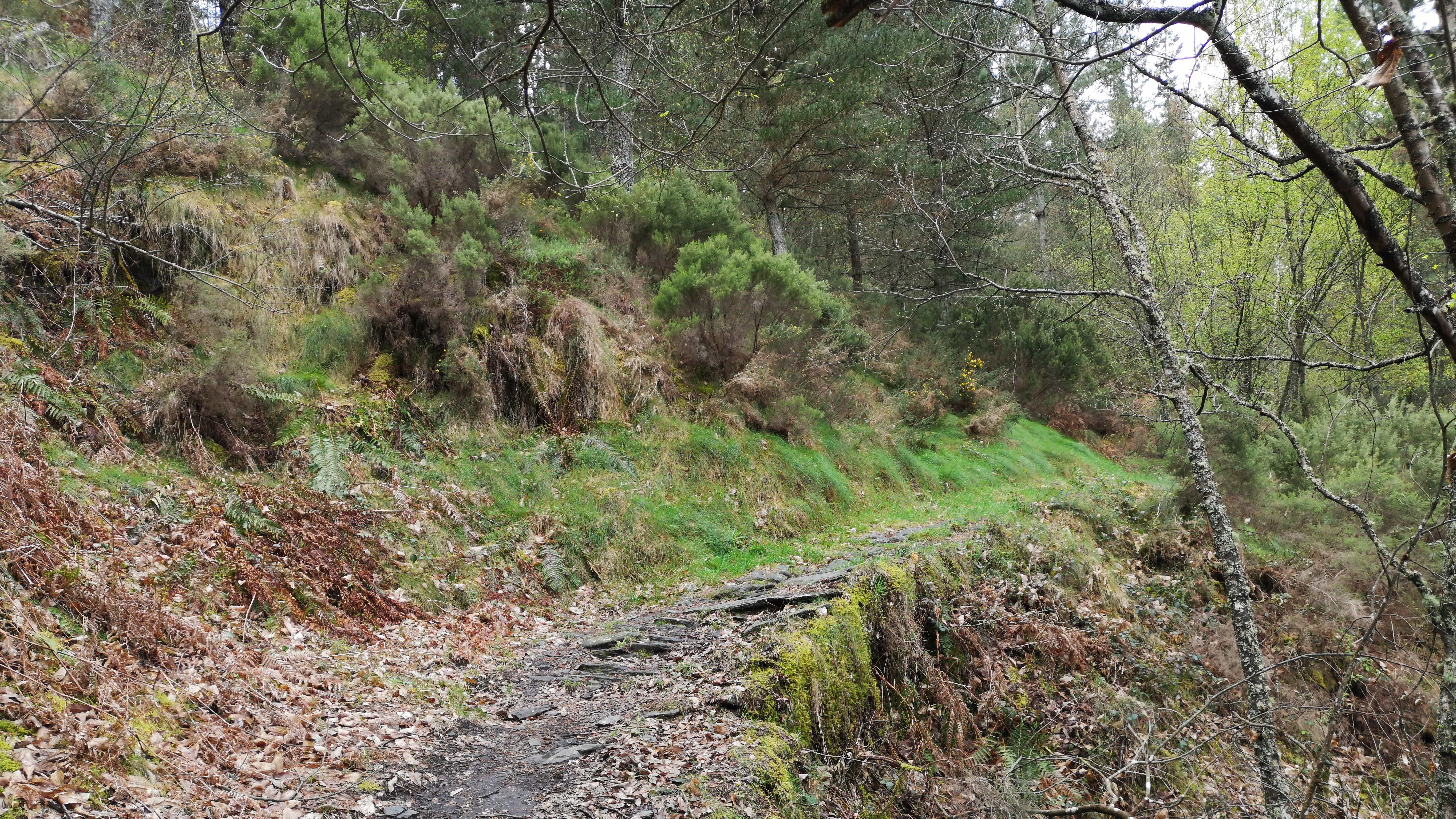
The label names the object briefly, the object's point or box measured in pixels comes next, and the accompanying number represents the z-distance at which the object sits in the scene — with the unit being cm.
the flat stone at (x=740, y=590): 618
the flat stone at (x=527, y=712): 420
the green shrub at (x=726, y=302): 955
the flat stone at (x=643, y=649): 510
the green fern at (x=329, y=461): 588
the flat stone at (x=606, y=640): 530
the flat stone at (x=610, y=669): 474
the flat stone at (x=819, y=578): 568
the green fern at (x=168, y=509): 470
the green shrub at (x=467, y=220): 866
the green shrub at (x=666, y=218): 1090
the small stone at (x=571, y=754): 360
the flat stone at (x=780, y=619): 489
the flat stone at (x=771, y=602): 523
